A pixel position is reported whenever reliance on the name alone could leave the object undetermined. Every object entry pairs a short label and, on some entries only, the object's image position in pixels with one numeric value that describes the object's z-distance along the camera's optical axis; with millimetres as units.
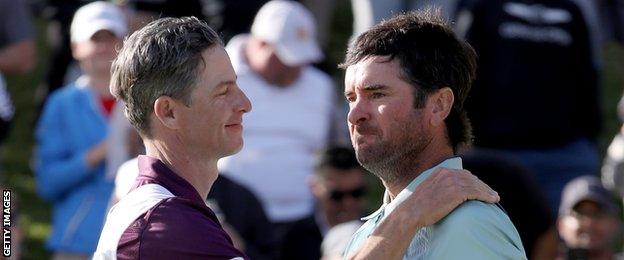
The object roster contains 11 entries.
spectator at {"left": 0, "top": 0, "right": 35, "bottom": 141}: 15812
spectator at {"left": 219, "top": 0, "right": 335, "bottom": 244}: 16687
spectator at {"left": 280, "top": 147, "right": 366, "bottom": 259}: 16156
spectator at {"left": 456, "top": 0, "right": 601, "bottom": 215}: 16719
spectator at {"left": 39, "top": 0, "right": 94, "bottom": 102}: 18969
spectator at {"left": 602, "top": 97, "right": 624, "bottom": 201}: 16969
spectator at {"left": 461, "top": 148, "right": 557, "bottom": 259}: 14016
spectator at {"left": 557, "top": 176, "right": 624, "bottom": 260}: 15305
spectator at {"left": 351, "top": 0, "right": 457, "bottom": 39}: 17000
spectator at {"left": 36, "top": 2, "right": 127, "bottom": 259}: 15148
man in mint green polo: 7965
